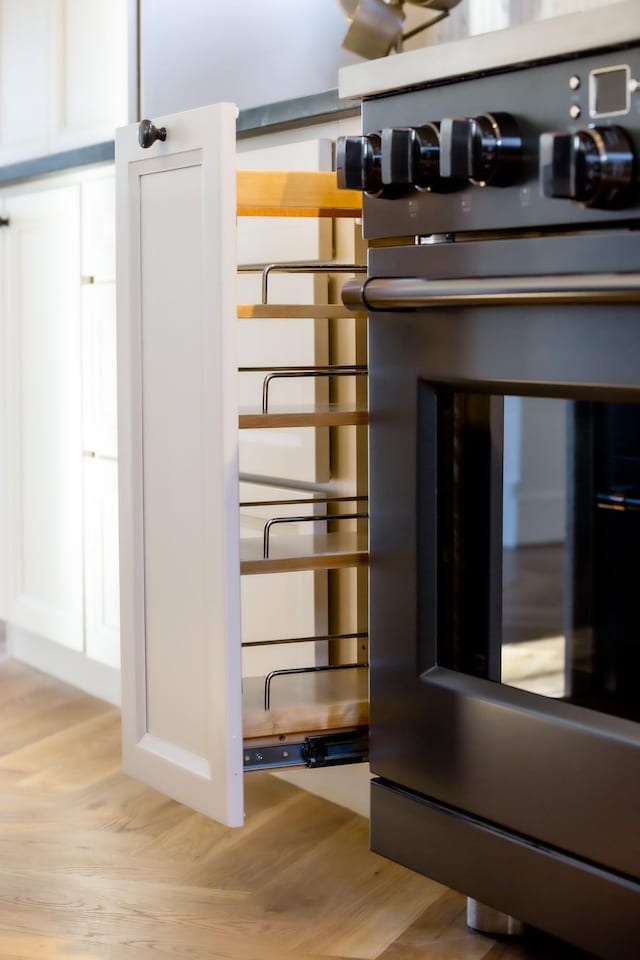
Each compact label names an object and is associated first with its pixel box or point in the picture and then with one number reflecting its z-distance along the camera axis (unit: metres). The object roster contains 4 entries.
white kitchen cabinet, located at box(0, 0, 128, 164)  3.21
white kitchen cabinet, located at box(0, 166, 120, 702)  3.13
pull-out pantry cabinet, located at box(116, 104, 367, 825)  2.29
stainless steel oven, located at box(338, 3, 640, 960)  2.05
